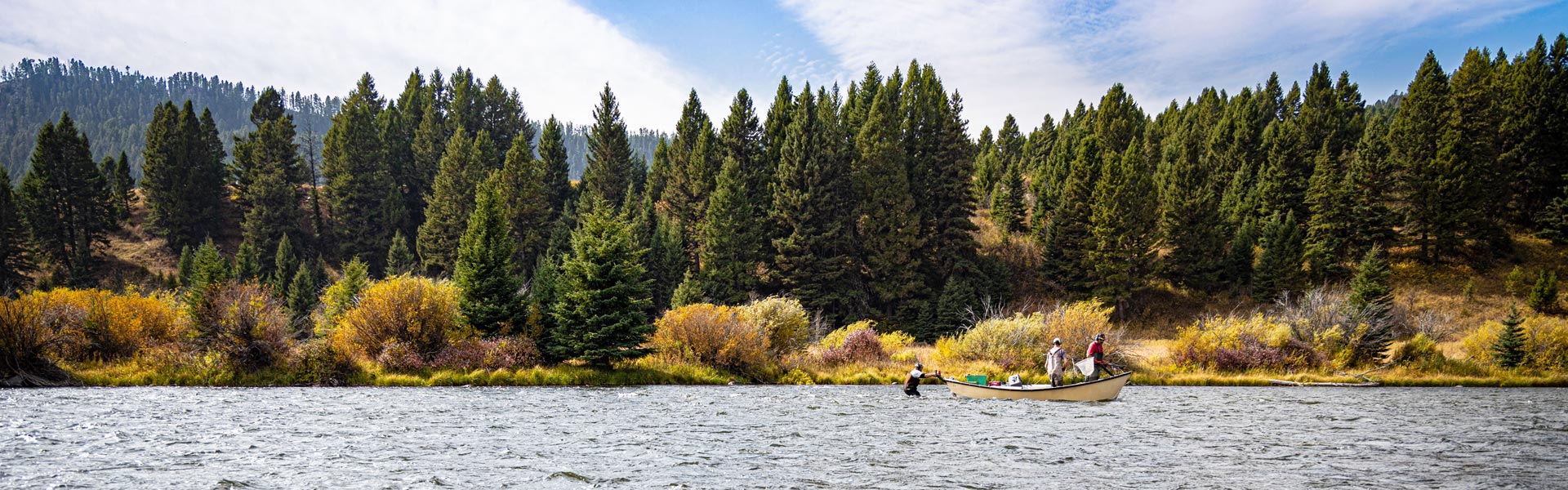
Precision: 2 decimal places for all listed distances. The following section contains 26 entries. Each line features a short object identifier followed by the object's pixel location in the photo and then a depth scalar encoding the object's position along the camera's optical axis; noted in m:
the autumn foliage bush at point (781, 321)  35.38
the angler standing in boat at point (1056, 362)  25.62
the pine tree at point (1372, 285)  44.62
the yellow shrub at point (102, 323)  29.17
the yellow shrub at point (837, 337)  37.56
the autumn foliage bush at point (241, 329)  28.44
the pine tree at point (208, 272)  41.69
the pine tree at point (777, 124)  65.19
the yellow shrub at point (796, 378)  33.16
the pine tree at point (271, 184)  72.69
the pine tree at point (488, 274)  30.98
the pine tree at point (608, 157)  71.88
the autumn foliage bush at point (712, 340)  33.00
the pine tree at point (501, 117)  89.56
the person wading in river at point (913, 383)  28.20
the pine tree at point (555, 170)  75.38
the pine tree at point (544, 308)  31.44
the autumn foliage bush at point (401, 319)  30.19
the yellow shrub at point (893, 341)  39.47
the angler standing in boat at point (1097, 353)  26.01
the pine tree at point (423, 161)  82.88
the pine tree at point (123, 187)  77.44
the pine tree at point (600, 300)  30.33
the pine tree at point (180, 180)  73.94
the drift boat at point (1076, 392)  25.48
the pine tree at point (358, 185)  75.88
